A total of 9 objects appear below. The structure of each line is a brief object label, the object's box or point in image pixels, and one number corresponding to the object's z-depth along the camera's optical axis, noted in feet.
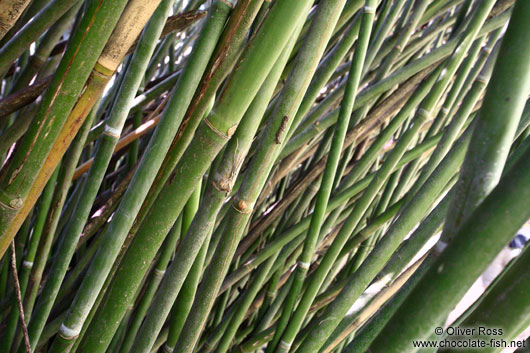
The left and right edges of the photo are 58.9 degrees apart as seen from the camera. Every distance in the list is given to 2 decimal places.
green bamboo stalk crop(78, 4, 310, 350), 1.02
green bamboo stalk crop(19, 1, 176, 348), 1.42
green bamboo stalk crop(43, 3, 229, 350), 1.26
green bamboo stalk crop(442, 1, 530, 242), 0.62
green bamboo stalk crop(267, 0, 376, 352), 1.52
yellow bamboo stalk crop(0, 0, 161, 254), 1.15
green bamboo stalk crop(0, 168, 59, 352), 2.00
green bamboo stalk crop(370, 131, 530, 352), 0.57
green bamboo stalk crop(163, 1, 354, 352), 1.25
